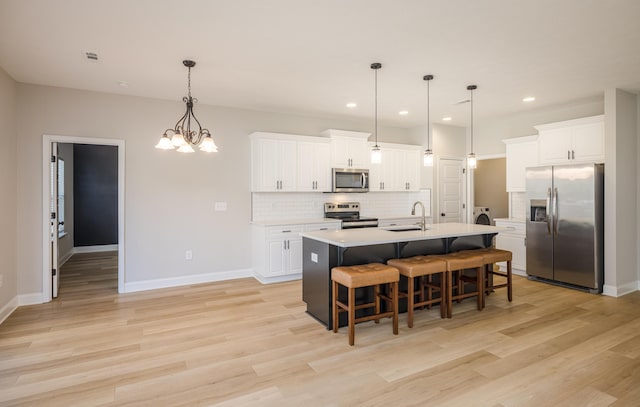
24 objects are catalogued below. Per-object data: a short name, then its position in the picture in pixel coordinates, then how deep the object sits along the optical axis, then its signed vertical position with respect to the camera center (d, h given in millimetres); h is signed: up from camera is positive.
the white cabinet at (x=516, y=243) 5621 -671
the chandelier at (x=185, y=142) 3288 +599
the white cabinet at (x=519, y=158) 5609 +728
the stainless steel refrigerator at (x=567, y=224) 4652 -314
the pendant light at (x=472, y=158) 4457 +573
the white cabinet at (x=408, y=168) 6688 +686
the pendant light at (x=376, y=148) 3711 +634
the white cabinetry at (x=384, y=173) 6434 +561
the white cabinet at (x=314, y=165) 5738 +637
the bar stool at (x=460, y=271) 3760 -778
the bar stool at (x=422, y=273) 3517 -719
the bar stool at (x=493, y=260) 4102 -689
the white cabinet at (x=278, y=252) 5188 -729
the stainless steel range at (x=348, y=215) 5879 -206
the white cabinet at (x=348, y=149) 6000 +958
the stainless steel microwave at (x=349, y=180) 5984 +411
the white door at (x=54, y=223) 4469 -234
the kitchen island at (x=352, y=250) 3514 -517
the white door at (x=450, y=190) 6875 +258
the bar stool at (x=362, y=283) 3148 -739
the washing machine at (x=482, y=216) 7864 -303
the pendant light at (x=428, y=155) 4109 +566
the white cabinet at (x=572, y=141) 4809 +892
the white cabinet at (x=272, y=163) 5445 +652
